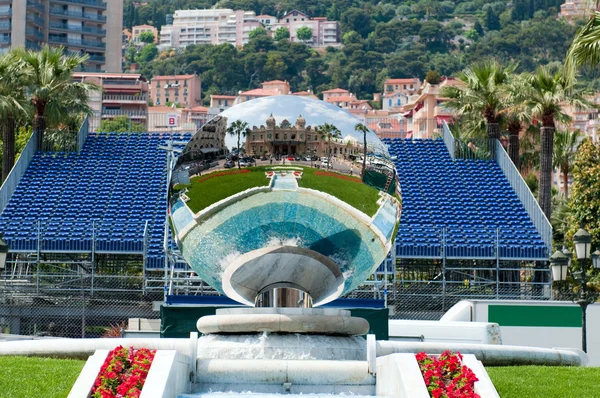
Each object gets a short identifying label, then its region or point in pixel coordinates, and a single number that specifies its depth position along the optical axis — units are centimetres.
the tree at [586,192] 4228
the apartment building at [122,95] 13112
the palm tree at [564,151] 5880
